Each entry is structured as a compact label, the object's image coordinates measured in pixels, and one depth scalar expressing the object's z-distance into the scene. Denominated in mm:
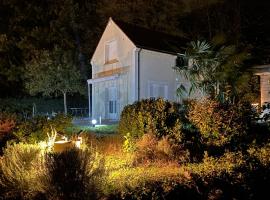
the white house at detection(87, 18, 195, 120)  23686
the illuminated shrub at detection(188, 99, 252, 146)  11531
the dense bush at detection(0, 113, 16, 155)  13297
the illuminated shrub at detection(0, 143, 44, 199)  7566
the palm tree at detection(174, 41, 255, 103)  16453
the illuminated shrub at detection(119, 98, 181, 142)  11820
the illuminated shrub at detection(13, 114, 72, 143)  12312
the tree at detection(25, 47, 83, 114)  29500
